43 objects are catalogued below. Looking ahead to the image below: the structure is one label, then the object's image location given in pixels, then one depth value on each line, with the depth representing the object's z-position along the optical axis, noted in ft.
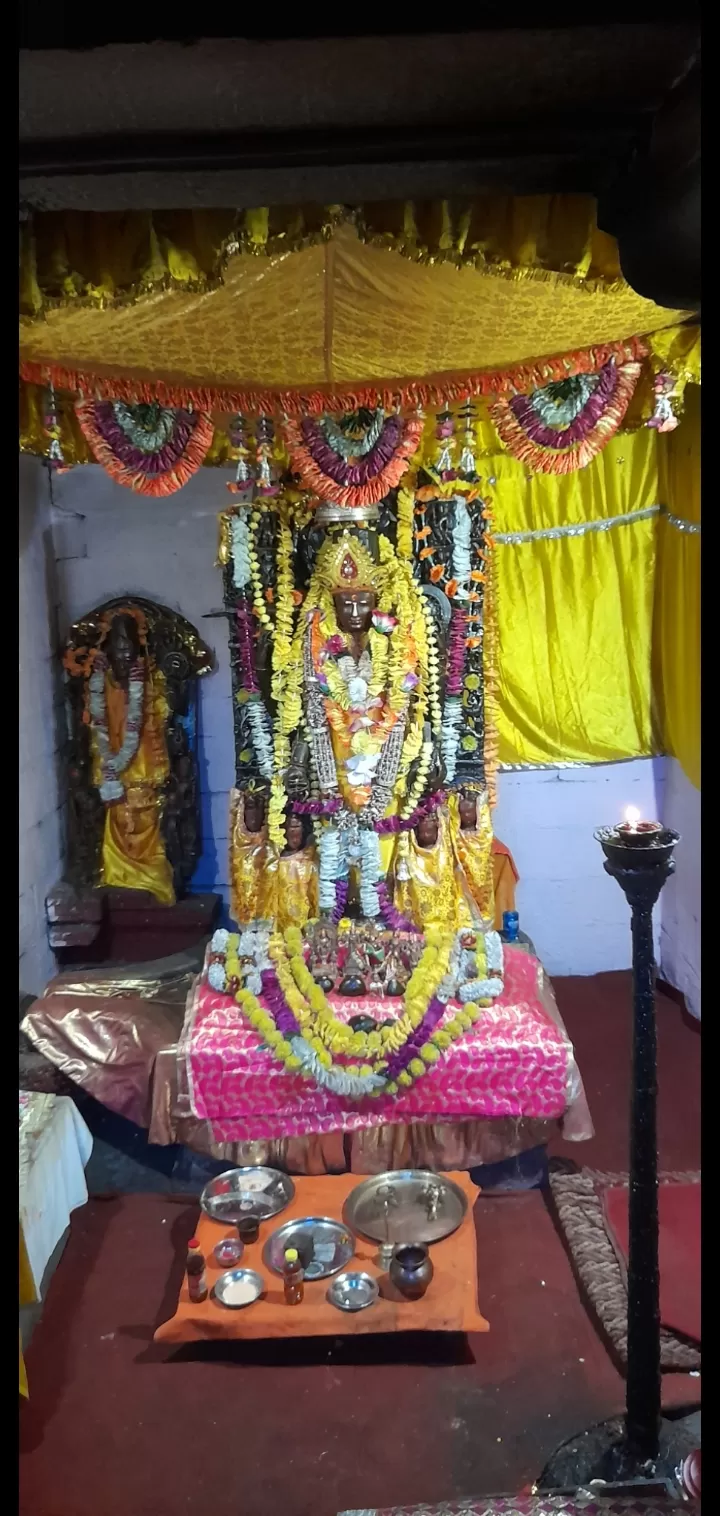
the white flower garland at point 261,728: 14.10
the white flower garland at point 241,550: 13.76
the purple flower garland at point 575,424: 8.88
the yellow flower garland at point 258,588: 13.79
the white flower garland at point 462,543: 13.70
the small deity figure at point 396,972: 12.51
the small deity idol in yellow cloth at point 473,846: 14.34
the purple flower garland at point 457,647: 13.87
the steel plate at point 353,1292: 9.36
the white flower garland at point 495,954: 12.91
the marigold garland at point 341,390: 8.27
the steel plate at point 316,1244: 9.81
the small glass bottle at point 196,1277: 9.52
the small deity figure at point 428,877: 14.25
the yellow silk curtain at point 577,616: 16.61
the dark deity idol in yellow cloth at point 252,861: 14.28
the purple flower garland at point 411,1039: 11.37
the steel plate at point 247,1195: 10.77
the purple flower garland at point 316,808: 14.03
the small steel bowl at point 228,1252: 9.87
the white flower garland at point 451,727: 14.06
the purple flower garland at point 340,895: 14.15
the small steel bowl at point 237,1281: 9.53
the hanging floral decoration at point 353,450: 11.20
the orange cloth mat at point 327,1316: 9.21
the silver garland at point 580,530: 16.63
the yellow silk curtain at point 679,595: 14.35
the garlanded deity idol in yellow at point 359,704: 13.58
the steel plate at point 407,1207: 10.31
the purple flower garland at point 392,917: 14.05
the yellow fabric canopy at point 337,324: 7.02
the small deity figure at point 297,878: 14.20
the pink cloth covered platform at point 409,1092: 11.43
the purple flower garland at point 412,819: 14.08
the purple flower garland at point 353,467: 11.28
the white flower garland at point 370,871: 13.96
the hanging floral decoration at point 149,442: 9.64
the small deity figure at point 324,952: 12.78
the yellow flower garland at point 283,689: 13.83
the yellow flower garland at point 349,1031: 11.34
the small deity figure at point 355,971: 12.53
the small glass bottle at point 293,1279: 9.42
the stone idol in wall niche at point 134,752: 16.01
